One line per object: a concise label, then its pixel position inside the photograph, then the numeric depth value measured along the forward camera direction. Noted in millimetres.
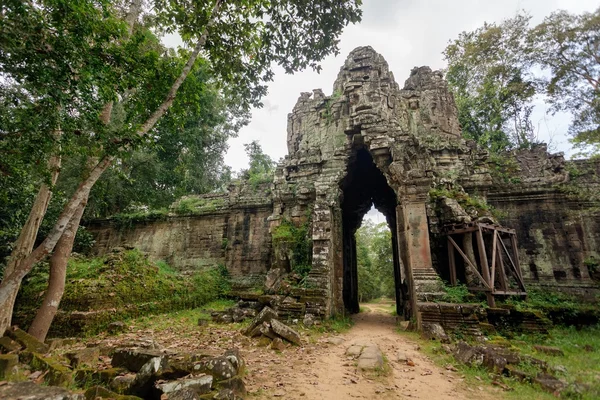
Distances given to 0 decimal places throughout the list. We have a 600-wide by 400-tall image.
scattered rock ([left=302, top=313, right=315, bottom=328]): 7582
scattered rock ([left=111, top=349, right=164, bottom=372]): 3787
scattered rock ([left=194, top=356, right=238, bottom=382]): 3590
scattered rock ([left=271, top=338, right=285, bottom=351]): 5724
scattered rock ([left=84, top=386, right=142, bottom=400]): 2967
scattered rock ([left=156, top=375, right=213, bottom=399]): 3078
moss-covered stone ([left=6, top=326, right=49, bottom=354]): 4355
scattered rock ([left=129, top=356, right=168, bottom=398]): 3176
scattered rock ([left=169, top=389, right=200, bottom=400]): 2811
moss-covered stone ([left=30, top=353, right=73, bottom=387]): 3342
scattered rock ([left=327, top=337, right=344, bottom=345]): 6625
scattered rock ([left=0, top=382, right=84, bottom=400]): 2332
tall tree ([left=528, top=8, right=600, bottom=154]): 11258
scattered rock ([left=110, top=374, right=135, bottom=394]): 3293
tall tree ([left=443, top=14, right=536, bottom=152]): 17641
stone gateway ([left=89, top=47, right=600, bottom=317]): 9266
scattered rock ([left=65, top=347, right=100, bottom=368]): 4121
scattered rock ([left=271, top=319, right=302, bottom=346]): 6062
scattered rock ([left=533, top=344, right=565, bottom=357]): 5449
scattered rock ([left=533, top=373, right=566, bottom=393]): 3764
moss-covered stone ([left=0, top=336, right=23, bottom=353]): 4133
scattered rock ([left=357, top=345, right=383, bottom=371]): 4840
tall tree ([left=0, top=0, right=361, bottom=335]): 3871
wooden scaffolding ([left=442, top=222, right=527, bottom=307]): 7781
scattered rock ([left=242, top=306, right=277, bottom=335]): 6552
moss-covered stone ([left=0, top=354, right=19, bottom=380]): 3098
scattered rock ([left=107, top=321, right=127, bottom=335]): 6693
